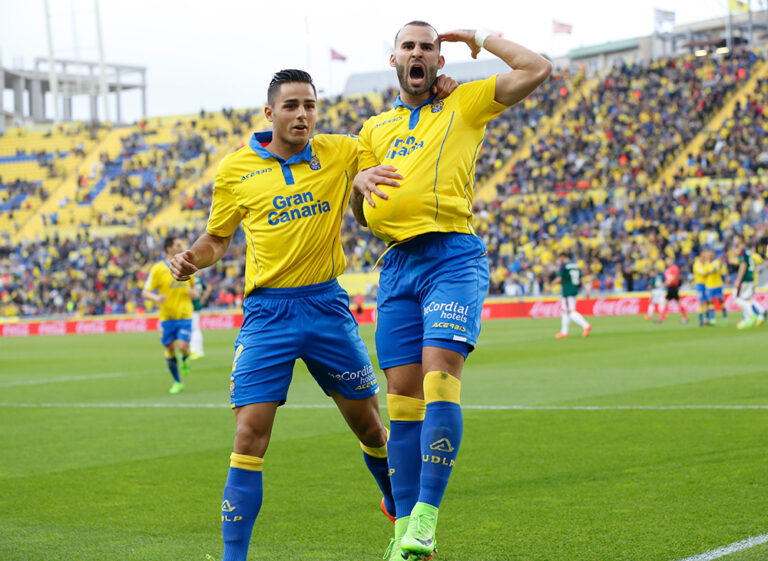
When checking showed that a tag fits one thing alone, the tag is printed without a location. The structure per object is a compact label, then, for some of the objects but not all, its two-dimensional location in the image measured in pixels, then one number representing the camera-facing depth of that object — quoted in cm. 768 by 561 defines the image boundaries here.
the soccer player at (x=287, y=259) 512
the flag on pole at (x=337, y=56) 5939
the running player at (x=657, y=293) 2916
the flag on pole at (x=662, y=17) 5547
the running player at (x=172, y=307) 1551
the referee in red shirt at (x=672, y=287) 2795
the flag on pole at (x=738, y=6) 5012
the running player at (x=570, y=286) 2392
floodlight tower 6506
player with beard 504
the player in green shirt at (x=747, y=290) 2391
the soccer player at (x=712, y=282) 2536
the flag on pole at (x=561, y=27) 5322
